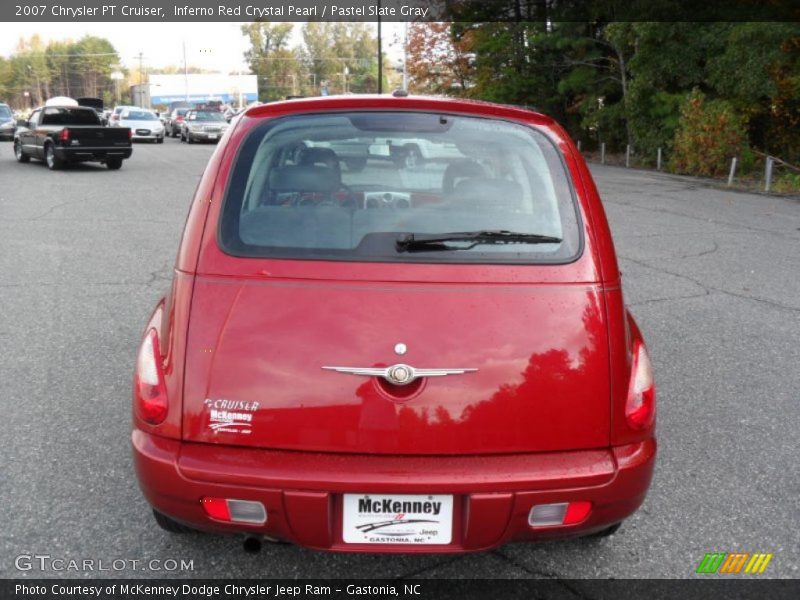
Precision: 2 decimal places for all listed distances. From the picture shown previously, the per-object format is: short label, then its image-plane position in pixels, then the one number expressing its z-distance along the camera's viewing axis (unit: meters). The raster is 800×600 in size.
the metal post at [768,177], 18.47
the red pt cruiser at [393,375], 2.35
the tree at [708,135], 22.31
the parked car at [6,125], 35.51
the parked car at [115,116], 38.30
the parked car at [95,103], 45.02
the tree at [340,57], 113.38
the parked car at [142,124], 36.38
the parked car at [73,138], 19.62
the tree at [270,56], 104.00
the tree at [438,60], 40.75
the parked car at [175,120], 42.94
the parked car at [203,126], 36.00
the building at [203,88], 75.12
